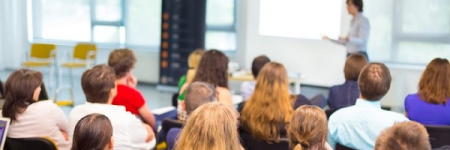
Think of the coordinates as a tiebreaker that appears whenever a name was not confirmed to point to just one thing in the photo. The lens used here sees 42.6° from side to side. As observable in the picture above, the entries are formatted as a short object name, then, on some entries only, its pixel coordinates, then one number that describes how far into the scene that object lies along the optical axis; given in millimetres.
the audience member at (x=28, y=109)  3275
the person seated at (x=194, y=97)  3002
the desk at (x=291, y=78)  6692
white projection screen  7117
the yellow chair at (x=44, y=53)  9180
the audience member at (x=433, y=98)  3562
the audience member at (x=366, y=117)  3035
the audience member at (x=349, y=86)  4008
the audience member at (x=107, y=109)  3225
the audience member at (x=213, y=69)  4168
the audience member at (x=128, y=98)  3906
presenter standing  6027
